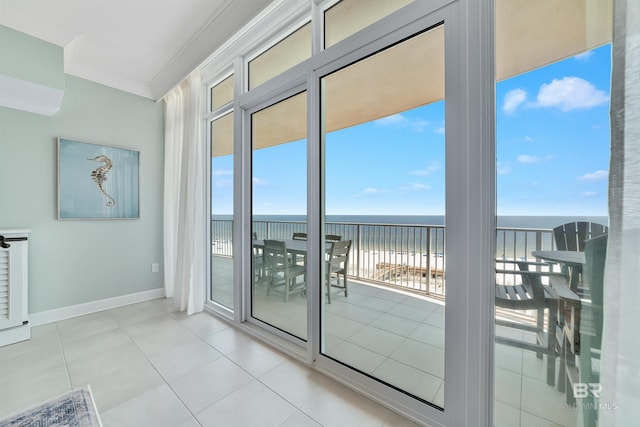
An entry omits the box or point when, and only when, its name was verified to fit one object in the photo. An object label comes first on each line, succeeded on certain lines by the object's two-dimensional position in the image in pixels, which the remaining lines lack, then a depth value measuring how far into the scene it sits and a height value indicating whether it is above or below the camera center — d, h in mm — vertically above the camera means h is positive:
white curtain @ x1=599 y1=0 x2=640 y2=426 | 777 -79
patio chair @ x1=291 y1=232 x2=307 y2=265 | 2251 -400
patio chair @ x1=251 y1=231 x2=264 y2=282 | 2695 -517
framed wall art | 2850 +391
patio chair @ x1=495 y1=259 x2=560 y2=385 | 1120 -431
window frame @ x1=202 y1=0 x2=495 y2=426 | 1218 +88
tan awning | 1024 +840
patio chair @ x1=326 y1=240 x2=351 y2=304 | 2004 -409
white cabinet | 2295 -694
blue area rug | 1407 -1177
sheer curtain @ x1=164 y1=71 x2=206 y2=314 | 2971 +110
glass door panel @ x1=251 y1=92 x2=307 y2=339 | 2252 -10
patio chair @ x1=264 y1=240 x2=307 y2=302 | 2449 -562
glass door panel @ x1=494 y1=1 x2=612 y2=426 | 963 +24
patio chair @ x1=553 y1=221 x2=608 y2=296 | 974 -96
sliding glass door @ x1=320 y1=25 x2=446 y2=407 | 1521 -15
